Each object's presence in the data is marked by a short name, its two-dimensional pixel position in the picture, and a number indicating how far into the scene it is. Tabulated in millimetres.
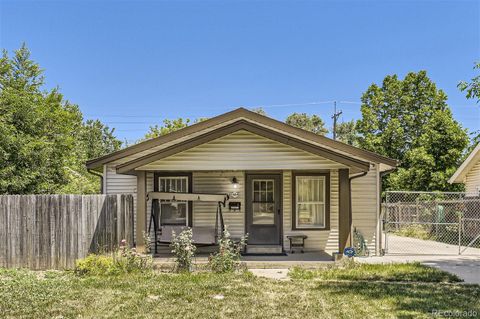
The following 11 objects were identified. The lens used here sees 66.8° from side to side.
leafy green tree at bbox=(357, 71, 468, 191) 21969
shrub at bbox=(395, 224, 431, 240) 15633
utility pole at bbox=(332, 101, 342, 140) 30859
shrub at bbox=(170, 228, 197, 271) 8125
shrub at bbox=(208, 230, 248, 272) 8062
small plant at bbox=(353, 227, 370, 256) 10448
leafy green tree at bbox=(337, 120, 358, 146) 42294
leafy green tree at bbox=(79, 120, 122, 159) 35938
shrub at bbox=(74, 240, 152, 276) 7812
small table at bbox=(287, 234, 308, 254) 10539
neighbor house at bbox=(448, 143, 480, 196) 15625
